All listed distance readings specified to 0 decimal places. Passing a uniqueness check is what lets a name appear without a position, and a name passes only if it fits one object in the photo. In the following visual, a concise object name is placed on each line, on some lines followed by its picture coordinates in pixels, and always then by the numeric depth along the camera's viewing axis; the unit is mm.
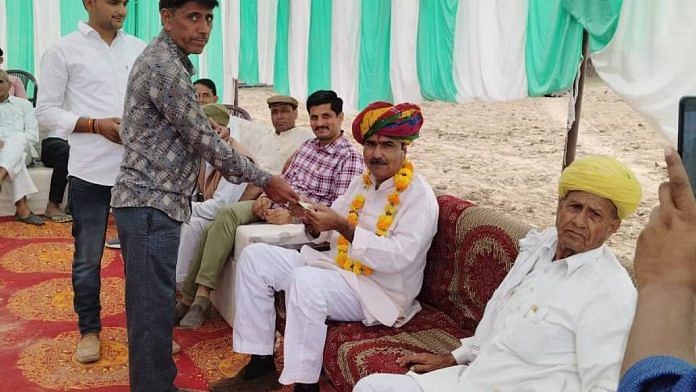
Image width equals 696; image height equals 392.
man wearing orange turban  2691
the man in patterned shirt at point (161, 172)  2289
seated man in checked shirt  3729
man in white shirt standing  2869
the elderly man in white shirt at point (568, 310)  1764
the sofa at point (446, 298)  2527
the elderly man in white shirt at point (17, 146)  5672
